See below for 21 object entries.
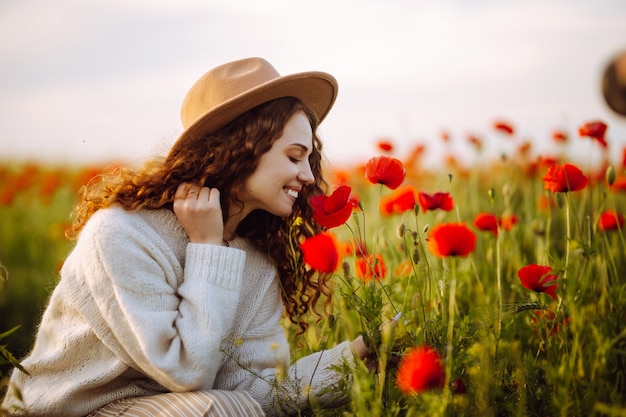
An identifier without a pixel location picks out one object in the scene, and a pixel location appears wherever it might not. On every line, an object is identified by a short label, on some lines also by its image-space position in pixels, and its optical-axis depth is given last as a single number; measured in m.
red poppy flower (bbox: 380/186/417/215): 2.05
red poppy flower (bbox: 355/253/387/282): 1.90
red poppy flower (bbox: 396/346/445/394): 1.33
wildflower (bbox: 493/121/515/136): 3.24
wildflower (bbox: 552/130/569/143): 3.28
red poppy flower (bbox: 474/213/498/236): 2.21
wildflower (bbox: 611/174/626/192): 2.88
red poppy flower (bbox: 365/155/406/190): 1.83
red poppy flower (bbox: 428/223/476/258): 1.72
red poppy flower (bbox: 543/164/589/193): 1.95
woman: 1.70
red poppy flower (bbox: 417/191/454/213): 2.02
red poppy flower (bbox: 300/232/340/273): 1.56
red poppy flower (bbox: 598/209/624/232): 2.31
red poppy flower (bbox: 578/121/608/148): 2.38
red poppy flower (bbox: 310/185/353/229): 1.68
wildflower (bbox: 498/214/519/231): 2.42
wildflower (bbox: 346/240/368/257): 2.16
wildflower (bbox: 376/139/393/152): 2.92
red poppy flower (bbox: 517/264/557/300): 1.75
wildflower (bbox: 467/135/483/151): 3.33
